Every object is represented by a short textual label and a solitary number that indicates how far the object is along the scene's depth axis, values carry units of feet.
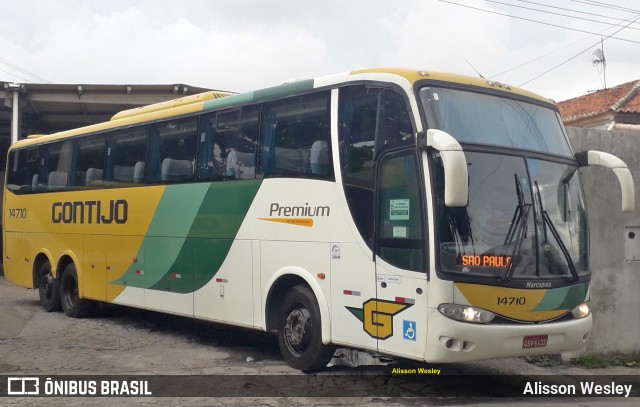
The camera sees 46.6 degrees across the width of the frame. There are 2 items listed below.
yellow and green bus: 23.13
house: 74.43
